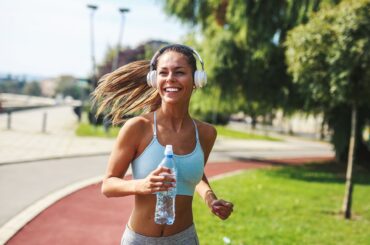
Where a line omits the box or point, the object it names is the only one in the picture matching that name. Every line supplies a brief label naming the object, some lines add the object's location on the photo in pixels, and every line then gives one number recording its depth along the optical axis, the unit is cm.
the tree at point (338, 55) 740
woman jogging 243
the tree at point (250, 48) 1425
